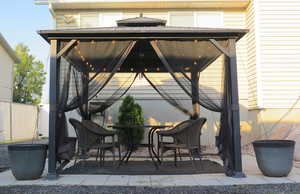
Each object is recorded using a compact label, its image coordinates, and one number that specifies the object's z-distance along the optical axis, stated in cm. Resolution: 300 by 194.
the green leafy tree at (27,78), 2523
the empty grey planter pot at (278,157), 417
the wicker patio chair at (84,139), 489
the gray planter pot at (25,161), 406
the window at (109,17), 880
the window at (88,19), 879
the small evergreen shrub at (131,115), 762
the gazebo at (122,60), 433
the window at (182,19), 880
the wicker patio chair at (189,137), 477
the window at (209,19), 875
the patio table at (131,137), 486
